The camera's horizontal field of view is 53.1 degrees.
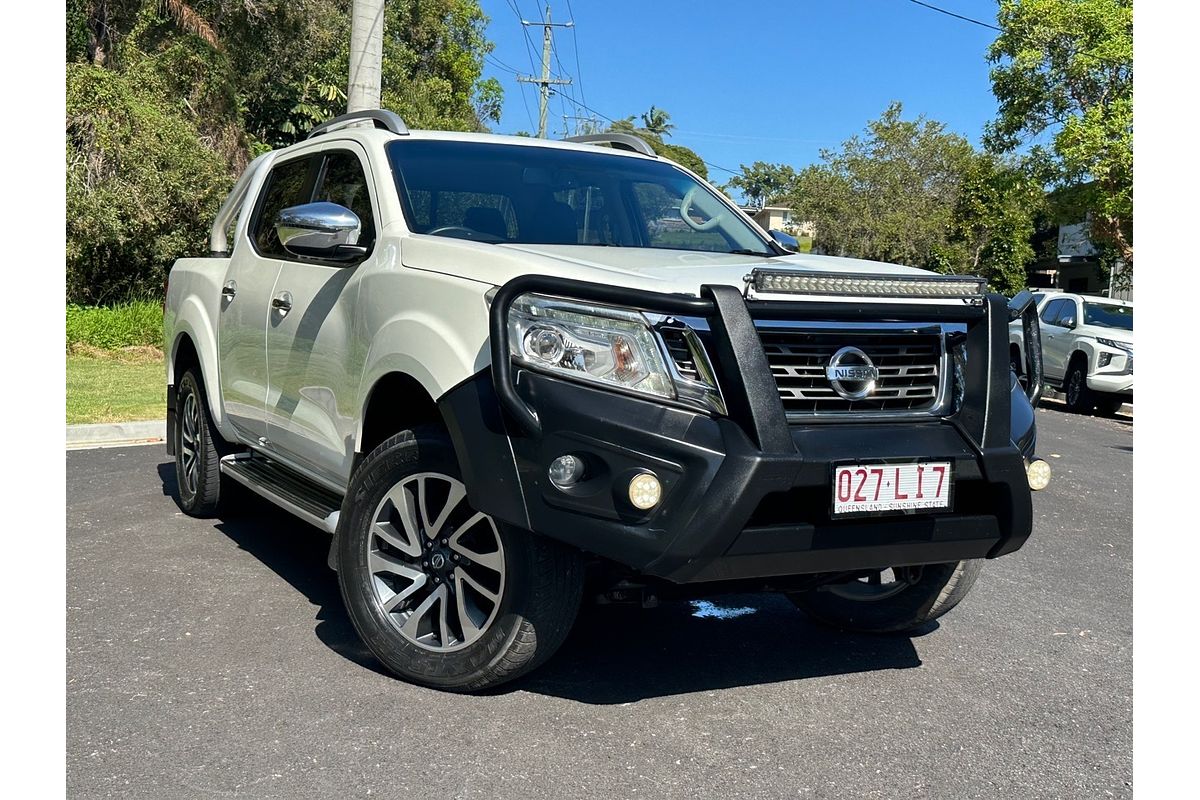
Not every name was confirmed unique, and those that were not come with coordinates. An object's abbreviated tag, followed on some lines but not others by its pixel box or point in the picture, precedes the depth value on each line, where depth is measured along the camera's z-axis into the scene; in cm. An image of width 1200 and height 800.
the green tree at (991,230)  3962
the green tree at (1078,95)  2641
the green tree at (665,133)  8272
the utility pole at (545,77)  5109
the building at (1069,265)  4750
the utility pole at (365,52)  1354
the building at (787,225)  6164
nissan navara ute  342
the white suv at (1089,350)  1684
